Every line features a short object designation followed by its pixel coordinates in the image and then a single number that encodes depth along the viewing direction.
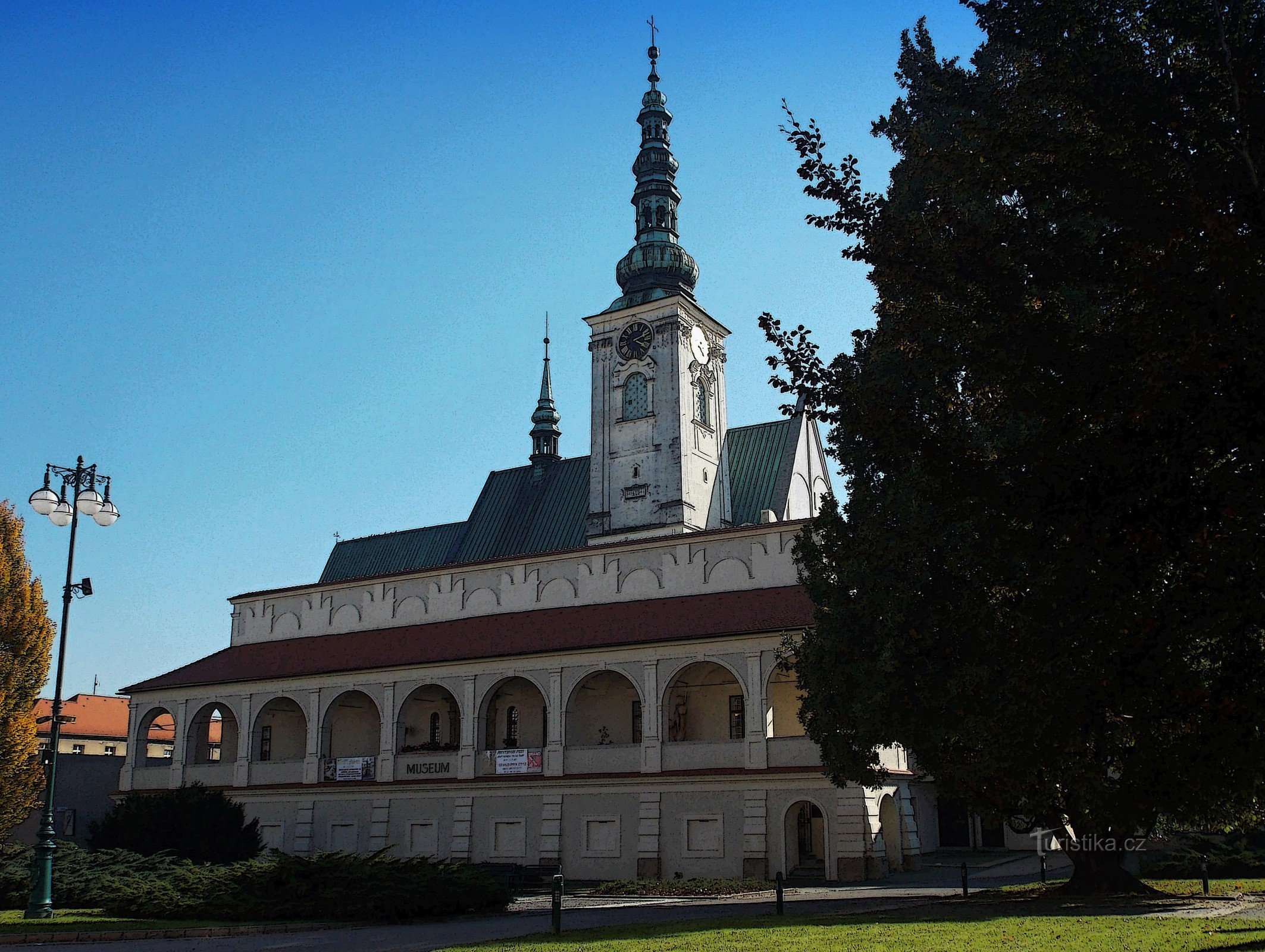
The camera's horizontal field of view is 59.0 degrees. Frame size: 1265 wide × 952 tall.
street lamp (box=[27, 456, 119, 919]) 20.81
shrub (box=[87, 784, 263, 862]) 31.31
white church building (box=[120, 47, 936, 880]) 32.75
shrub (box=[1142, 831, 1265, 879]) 27.31
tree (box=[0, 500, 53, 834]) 40.03
